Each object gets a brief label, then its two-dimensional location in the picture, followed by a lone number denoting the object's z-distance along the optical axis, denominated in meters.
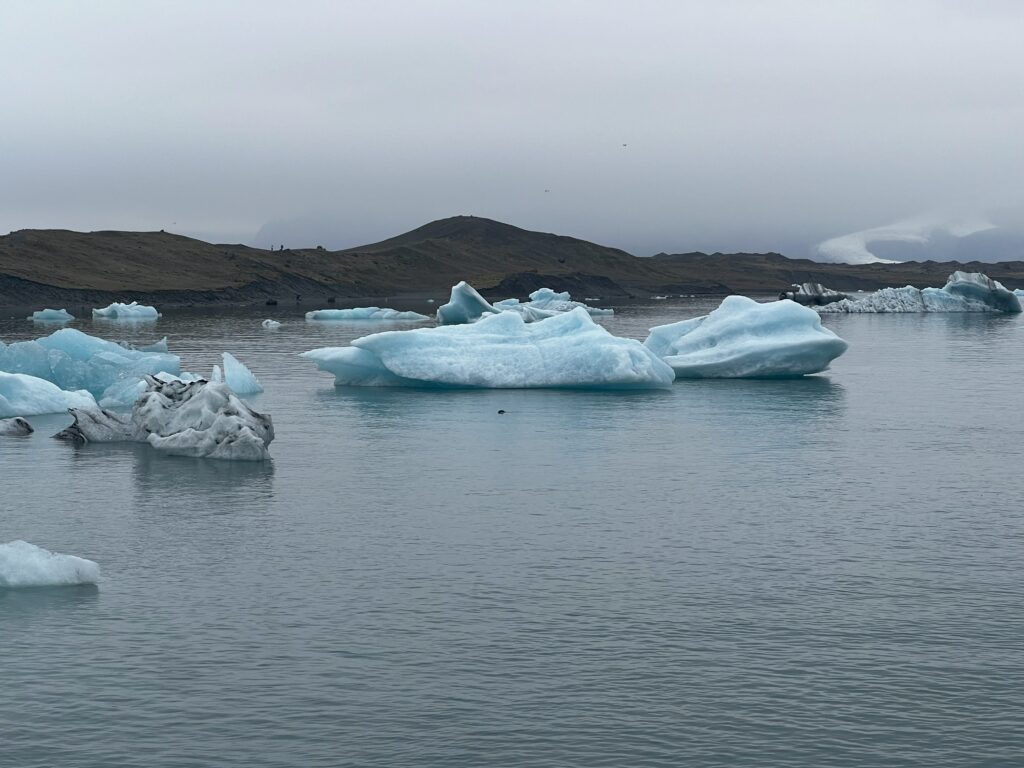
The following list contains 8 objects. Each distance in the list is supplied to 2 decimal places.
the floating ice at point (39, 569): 13.83
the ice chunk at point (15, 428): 25.92
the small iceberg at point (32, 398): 28.78
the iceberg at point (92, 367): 31.50
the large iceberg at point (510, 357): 33.38
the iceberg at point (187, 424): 22.83
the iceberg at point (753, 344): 36.44
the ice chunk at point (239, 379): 32.03
